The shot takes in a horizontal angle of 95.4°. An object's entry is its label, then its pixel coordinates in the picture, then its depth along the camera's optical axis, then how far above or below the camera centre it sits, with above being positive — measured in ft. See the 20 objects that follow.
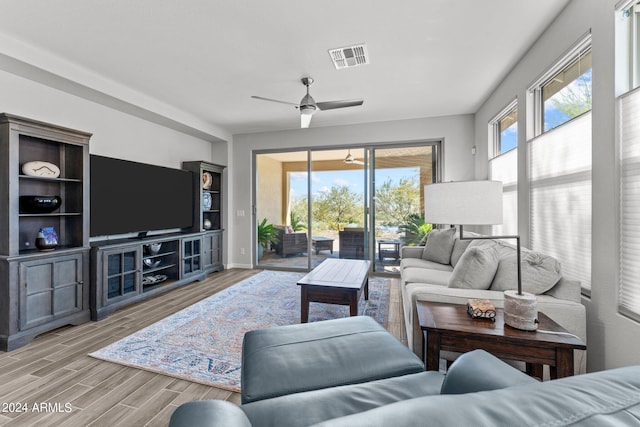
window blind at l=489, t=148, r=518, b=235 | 10.61 +1.05
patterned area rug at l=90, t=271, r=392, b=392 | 6.91 -3.60
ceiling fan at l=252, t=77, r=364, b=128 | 10.29 +3.93
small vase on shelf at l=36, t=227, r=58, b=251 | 8.80 -0.81
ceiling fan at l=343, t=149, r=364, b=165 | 16.92 +3.11
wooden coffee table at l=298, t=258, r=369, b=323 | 8.36 -2.22
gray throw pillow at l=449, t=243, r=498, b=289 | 6.73 -1.33
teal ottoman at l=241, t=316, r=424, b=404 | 3.81 -2.15
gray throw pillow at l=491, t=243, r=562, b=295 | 6.21 -1.32
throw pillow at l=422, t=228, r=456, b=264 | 11.71 -1.37
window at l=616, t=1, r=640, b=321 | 5.23 +1.16
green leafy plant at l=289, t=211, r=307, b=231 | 17.99 -0.63
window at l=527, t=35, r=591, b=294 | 6.73 +1.26
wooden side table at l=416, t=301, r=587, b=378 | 4.43 -2.04
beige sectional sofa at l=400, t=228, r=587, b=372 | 5.72 -1.64
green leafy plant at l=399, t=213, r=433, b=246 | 15.96 -0.89
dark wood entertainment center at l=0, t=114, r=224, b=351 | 7.90 -1.36
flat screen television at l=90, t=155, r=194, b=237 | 10.77 +0.67
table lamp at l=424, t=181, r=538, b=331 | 4.82 +0.02
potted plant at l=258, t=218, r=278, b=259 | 18.67 -1.43
